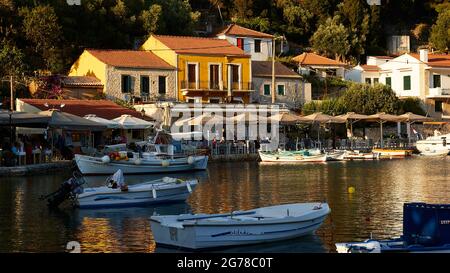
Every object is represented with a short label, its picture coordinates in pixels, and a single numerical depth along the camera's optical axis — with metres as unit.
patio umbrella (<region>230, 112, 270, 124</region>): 56.53
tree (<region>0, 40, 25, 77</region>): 57.53
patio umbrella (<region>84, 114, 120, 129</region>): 45.66
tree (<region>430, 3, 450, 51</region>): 83.12
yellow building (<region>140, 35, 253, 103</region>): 62.75
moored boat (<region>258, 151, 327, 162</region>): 51.47
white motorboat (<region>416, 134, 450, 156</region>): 60.19
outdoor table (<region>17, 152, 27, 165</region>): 39.41
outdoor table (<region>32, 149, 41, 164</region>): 40.73
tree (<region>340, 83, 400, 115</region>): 66.06
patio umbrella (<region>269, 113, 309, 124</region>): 56.88
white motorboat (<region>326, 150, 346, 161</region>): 53.31
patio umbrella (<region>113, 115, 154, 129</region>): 47.28
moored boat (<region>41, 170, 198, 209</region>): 24.59
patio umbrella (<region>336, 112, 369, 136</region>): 58.68
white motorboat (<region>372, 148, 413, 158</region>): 57.19
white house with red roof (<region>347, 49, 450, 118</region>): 74.25
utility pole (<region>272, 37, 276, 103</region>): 62.75
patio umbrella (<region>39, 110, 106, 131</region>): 41.59
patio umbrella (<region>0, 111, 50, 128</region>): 38.88
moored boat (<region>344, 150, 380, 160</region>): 55.03
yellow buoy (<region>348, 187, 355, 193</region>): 29.27
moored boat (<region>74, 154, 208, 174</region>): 37.77
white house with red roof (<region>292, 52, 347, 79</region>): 74.62
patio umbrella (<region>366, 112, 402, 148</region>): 60.34
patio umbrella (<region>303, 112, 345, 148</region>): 57.25
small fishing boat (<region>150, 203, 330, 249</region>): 16.61
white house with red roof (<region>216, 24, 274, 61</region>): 73.69
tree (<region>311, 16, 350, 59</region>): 82.00
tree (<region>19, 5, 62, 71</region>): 61.09
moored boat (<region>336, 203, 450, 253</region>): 13.95
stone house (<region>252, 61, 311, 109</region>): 67.56
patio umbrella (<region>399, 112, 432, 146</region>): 61.21
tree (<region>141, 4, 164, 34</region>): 69.06
